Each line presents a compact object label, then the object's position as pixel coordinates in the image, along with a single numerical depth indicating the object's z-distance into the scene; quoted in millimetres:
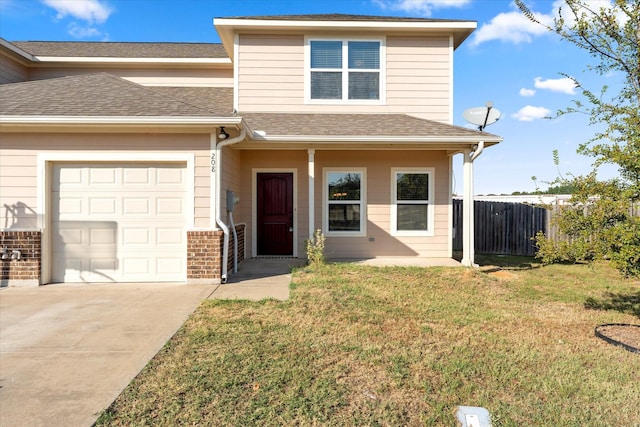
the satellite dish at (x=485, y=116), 8570
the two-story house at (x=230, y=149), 6414
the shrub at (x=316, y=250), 7844
